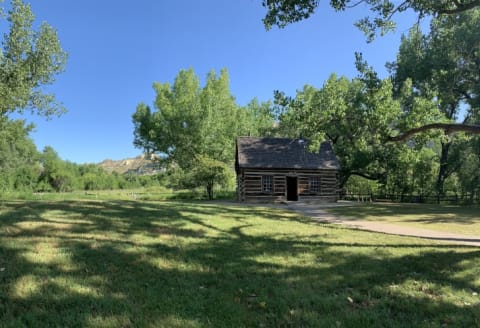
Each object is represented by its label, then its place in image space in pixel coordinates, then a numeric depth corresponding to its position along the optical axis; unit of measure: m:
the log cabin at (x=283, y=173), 25.92
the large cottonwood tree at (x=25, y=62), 16.56
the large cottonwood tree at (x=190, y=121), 34.03
